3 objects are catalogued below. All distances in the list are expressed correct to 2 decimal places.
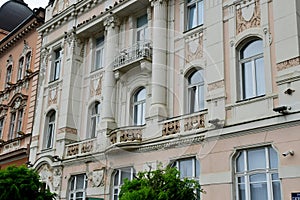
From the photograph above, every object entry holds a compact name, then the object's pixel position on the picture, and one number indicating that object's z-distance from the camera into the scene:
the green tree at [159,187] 11.38
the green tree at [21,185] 15.20
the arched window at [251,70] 14.37
